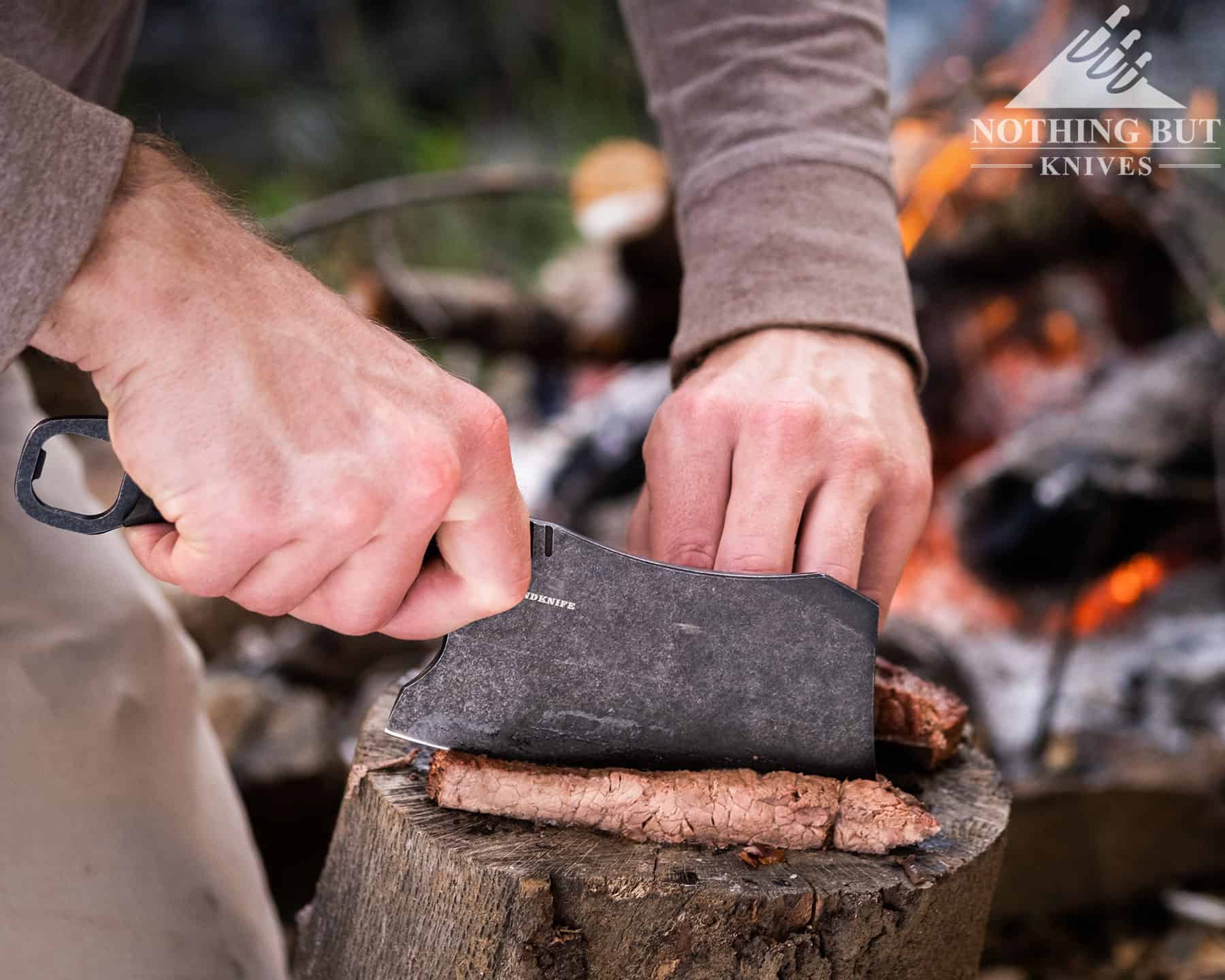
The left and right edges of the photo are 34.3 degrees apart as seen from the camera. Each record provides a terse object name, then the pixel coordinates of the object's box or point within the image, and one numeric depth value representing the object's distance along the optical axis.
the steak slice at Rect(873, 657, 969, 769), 0.62
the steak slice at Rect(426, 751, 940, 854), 0.57
